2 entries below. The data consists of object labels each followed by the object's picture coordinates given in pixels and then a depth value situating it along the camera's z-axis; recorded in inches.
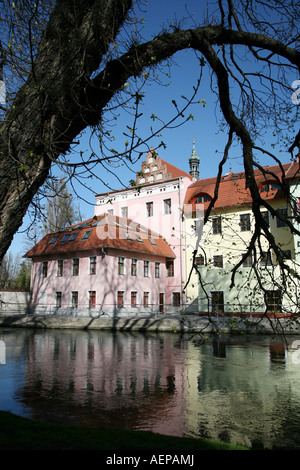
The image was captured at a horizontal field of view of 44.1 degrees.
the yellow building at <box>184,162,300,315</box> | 1015.0
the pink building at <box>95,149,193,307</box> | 1419.8
